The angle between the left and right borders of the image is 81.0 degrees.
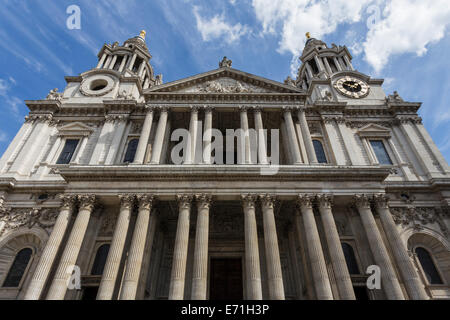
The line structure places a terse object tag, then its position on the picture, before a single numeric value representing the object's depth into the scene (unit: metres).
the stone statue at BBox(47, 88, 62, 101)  25.78
